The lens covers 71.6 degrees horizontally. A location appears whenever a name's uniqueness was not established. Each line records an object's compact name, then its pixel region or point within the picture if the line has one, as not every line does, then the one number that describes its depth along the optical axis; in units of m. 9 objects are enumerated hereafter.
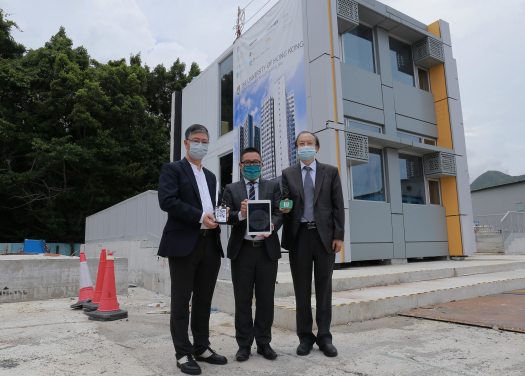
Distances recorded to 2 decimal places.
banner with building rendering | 9.77
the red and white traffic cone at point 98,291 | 5.71
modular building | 9.22
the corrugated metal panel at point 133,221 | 9.54
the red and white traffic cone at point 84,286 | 6.09
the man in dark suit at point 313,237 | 3.50
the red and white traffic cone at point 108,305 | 5.15
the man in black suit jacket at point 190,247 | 3.06
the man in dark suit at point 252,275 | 3.34
